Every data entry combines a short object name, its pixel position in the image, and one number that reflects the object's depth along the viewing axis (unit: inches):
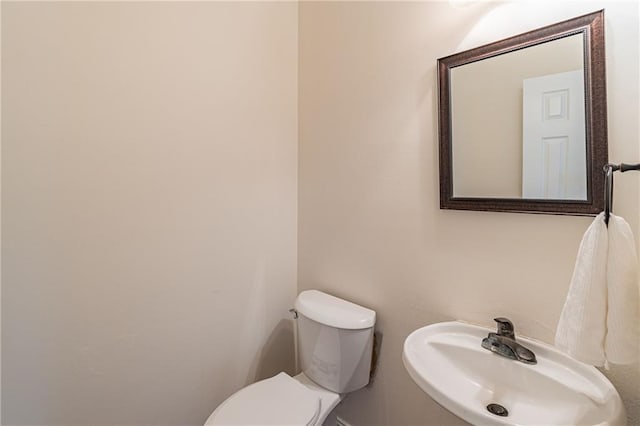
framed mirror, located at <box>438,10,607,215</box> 32.9
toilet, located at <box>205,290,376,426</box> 46.6
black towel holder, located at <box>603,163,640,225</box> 26.9
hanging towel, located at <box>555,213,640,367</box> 26.0
